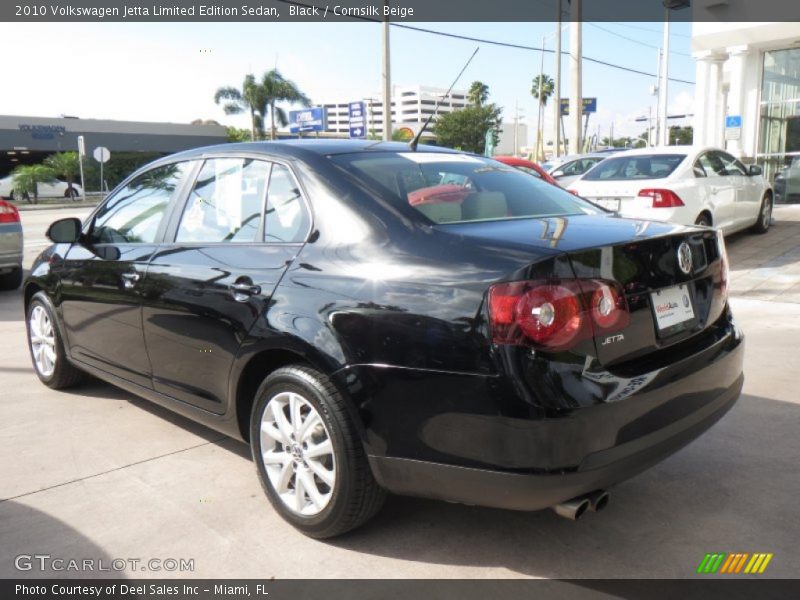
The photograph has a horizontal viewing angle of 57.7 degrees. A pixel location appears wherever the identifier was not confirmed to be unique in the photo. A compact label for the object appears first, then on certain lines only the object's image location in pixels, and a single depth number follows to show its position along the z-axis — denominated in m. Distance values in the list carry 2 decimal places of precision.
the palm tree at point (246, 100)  48.84
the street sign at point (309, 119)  50.38
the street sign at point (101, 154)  30.80
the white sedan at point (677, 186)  8.59
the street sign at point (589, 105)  43.09
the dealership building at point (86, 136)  49.78
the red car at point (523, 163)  9.91
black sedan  2.38
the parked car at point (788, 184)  17.58
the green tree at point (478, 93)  81.79
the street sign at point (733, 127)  18.14
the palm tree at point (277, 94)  48.88
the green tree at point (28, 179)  36.31
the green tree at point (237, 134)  53.44
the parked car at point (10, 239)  9.34
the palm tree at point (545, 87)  82.84
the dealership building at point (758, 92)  18.08
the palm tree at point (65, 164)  39.09
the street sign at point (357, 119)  35.69
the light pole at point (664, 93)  26.98
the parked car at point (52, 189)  37.62
